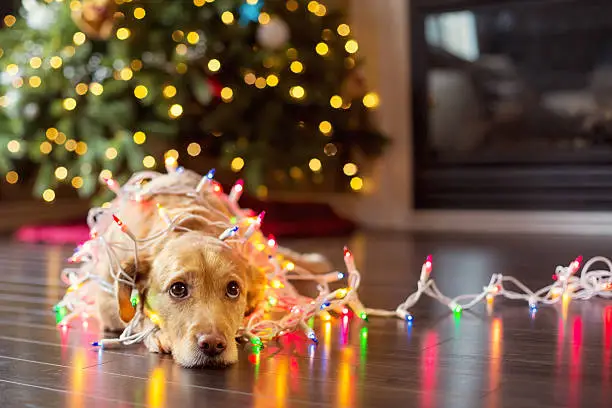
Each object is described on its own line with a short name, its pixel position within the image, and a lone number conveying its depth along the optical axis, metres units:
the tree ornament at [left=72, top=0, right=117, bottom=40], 3.81
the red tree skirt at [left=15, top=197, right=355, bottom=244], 3.95
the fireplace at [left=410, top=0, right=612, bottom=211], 4.22
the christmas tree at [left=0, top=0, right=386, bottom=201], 3.86
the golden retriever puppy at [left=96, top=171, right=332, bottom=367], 1.40
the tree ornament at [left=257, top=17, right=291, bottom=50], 4.03
